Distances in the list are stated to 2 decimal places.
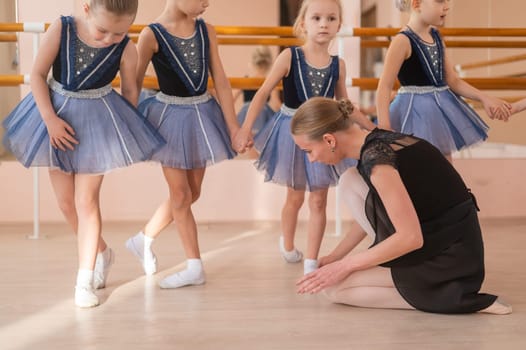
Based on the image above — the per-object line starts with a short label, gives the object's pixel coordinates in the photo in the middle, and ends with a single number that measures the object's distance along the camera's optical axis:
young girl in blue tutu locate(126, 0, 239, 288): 2.10
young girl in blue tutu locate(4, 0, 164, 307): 1.89
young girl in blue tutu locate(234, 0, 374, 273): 2.22
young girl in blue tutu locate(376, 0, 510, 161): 2.27
